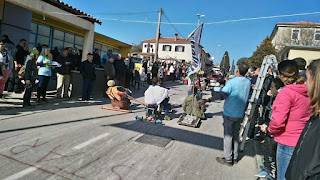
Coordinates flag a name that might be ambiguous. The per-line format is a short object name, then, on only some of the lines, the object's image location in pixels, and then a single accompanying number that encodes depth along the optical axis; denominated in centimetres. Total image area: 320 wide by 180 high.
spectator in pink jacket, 254
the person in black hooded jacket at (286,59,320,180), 151
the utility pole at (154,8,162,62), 2052
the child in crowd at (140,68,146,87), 1544
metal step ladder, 496
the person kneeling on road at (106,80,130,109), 816
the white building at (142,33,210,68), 5569
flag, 730
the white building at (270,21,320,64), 2212
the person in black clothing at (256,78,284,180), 350
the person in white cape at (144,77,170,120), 725
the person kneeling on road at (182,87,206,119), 781
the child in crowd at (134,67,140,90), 1491
